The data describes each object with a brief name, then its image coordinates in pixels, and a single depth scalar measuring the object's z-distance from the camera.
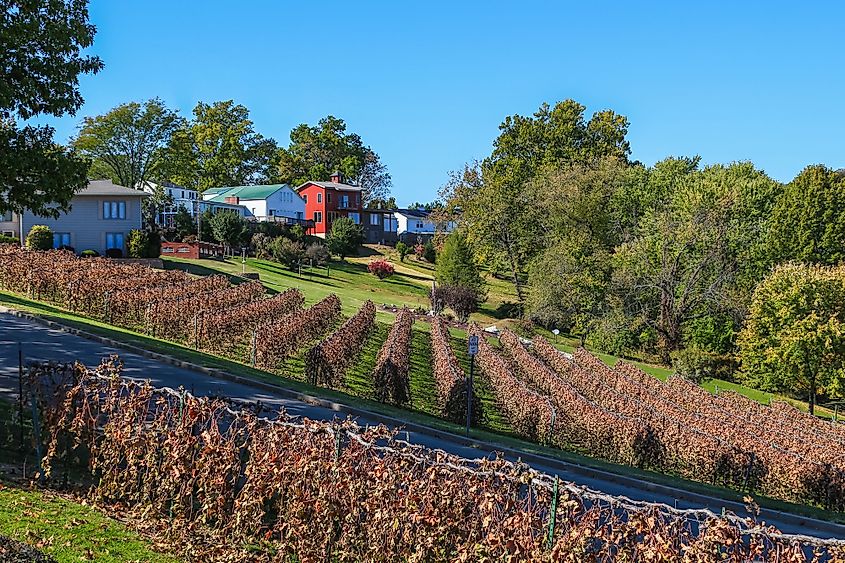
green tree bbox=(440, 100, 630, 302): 62.34
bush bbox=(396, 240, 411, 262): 75.44
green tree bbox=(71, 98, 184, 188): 63.72
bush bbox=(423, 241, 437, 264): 77.44
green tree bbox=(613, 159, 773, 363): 48.75
